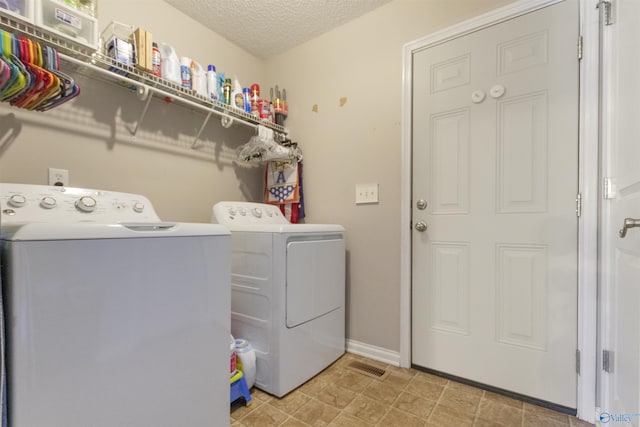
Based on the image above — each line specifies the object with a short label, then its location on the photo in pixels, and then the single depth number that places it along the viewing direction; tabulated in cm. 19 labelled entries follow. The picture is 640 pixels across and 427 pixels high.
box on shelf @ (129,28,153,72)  143
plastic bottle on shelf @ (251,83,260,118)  212
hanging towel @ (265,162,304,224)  221
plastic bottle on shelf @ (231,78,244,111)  193
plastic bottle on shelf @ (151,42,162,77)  150
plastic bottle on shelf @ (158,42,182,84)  158
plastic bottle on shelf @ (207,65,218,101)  180
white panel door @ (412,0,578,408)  135
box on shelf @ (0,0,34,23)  108
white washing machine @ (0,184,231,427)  71
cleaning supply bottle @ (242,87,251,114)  200
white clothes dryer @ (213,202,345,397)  144
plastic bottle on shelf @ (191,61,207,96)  171
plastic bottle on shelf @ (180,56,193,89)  166
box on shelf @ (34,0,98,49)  116
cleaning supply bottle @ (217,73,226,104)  186
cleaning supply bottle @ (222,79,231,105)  188
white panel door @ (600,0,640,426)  92
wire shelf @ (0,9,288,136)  114
